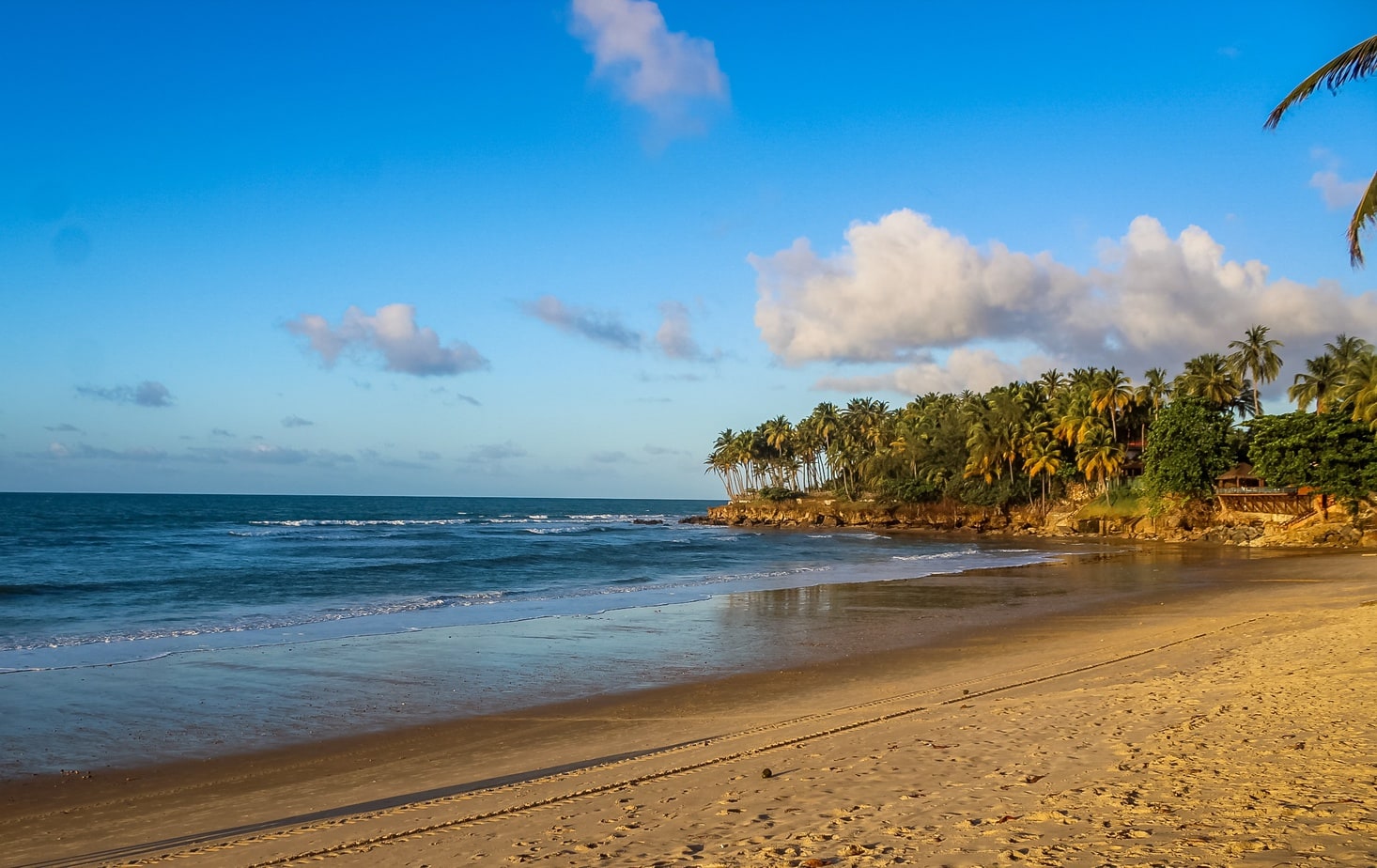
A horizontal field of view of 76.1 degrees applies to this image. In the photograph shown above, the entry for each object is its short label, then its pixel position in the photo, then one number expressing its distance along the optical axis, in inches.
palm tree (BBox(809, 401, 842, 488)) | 4308.6
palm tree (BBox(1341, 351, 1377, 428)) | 1611.7
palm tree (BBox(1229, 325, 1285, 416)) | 2625.5
